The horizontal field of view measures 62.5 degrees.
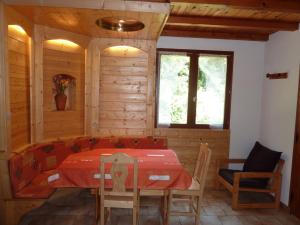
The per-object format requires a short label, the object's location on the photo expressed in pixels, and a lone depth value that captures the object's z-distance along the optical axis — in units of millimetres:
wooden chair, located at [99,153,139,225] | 2381
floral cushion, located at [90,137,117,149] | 3938
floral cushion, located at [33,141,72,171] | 3285
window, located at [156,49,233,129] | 4316
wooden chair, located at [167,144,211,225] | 2838
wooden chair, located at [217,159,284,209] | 3463
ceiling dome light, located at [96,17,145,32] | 3162
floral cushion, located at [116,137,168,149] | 3992
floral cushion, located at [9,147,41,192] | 2680
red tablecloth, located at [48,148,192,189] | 2547
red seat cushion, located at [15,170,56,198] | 2756
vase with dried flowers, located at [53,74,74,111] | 3777
